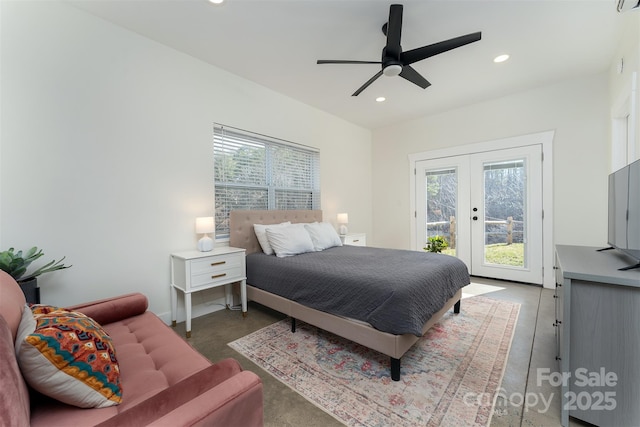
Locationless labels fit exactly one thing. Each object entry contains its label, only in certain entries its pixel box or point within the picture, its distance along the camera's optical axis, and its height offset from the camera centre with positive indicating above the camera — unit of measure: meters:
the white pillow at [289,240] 2.92 -0.35
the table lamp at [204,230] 2.63 -0.19
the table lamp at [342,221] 4.28 -0.19
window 3.06 +0.51
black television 1.42 -0.02
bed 1.69 -0.66
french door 3.67 +0.00
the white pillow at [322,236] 3.31 -0.34
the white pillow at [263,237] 3.04 -0.32
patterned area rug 1.44 -1.13
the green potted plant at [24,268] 1.59 -0.36
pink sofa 0.70 -0.62
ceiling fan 1.92 +1.26
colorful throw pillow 0.79 -0.50
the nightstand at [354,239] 4.16 -0.48
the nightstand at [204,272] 2.35 -0.59
